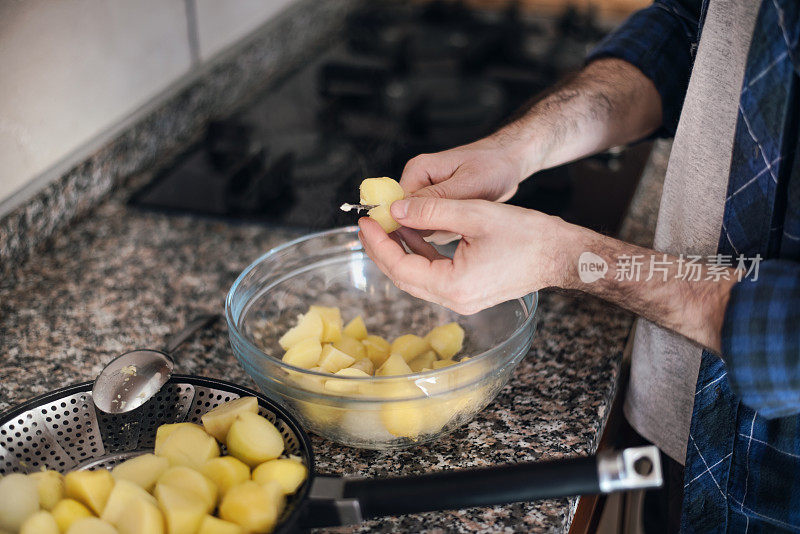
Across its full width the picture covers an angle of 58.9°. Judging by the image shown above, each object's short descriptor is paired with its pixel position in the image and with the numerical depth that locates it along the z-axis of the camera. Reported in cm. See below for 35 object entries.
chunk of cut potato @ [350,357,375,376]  86
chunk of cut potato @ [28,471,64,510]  66
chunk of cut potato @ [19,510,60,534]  60
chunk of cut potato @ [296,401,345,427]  79
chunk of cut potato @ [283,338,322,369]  85
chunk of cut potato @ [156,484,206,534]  61
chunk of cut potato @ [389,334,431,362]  90
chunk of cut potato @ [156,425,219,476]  71
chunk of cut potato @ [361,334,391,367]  91
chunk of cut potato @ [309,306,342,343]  91
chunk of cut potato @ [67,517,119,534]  60
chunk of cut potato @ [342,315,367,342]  95
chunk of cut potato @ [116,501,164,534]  60
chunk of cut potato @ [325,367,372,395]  76
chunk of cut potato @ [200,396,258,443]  73
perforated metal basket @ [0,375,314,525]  75
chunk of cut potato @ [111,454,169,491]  68
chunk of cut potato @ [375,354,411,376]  83
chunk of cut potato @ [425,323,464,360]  93
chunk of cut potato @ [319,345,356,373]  83
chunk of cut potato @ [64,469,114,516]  64
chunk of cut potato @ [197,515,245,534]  61
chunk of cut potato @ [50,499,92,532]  62
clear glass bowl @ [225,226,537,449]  77
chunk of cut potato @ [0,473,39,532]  64
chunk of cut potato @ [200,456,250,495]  68
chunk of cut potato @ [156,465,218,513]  65
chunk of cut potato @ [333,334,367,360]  90
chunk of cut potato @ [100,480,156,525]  63
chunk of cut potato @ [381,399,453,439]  77
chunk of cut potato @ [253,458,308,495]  67
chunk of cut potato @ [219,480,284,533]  63
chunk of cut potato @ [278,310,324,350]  91
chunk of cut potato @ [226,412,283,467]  70
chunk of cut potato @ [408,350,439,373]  89
